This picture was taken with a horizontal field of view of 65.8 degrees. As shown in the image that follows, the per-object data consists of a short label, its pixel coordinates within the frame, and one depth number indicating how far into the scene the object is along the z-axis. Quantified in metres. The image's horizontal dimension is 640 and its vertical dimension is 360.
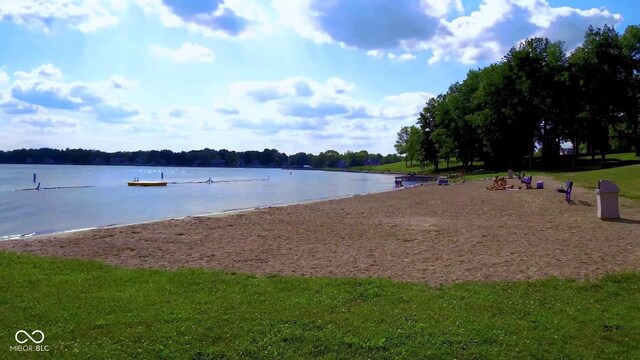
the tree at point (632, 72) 62.78
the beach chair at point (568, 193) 23.38
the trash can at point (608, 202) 16.58
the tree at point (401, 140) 150.62
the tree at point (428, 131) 102.12
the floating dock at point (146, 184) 72.00
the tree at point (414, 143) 104.44
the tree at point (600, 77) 62.59
